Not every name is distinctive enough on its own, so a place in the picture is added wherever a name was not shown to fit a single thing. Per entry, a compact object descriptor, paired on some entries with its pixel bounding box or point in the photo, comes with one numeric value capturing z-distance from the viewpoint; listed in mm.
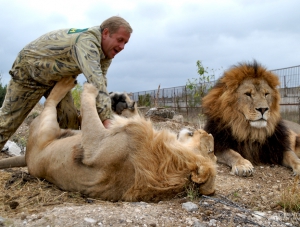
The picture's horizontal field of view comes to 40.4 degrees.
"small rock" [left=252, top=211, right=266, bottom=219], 2571
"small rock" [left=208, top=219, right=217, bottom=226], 2436
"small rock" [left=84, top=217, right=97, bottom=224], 2331
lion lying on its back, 2820
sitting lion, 4840
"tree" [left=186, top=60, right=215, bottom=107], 11930
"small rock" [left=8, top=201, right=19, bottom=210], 2822
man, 3725
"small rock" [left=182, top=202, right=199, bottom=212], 2615
